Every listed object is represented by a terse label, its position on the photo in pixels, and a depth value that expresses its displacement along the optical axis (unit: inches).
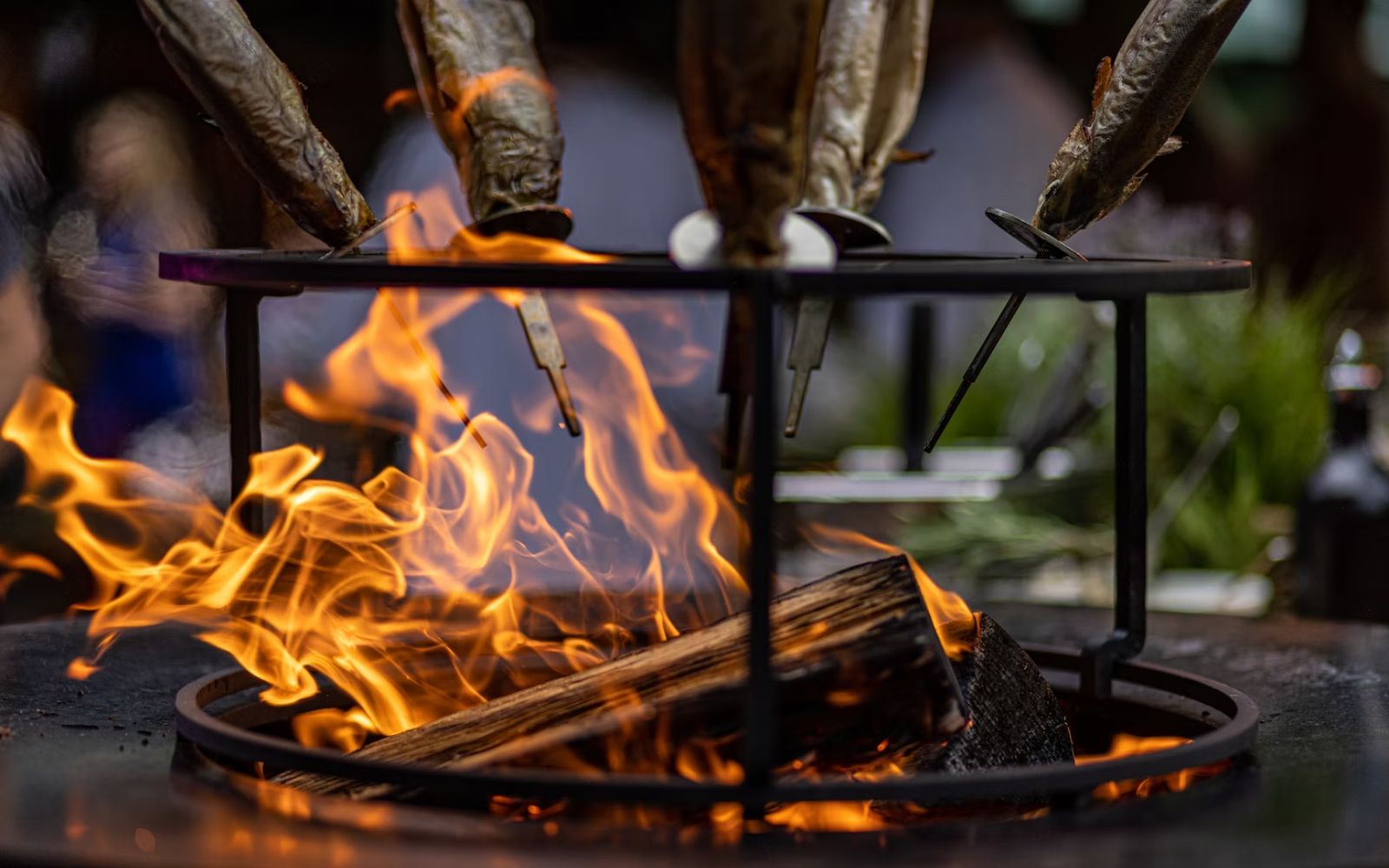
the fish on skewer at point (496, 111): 67.1
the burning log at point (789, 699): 64.4
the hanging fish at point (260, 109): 64.8
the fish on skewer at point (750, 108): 60.4
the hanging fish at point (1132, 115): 66.2
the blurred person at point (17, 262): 100.4
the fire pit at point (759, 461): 60.8
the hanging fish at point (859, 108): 69.6
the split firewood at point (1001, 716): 66.7
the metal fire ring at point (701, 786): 62.2
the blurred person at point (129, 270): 104.3
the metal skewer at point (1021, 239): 65.9
